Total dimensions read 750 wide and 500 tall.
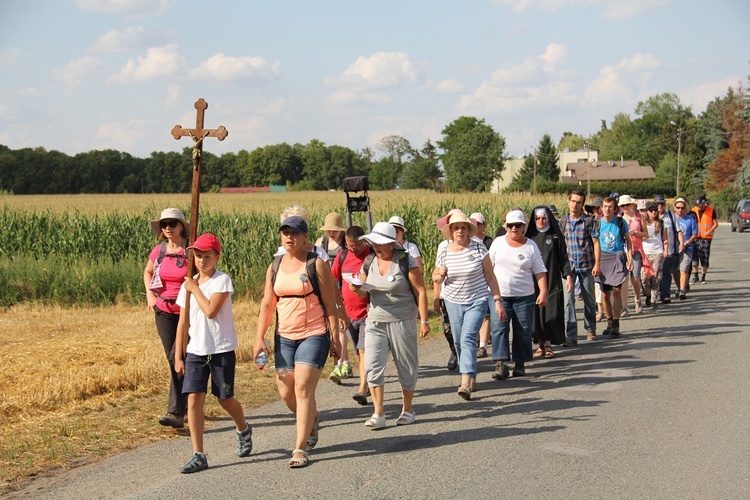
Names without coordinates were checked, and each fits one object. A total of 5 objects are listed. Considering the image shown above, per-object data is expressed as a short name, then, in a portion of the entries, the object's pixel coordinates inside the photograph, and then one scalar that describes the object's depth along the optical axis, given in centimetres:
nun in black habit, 1089
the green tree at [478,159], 9044
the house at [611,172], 12156
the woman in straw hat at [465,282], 846
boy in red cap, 629
